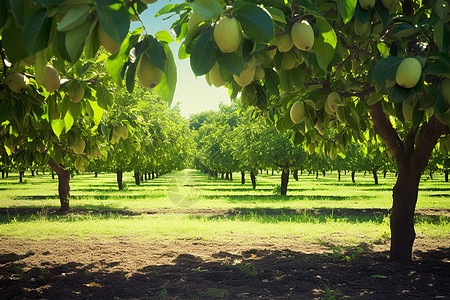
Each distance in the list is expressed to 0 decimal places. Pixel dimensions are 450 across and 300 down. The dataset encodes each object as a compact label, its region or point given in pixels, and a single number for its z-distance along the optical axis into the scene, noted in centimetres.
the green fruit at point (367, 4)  183
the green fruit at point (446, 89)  187
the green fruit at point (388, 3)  191
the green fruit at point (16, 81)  232
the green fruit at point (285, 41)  168
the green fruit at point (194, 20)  135
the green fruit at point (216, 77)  167
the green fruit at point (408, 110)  221
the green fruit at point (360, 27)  224
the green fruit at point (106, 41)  114
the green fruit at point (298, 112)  267
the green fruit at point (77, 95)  246
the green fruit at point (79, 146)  404
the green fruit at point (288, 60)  196
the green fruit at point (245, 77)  169
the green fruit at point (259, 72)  191
